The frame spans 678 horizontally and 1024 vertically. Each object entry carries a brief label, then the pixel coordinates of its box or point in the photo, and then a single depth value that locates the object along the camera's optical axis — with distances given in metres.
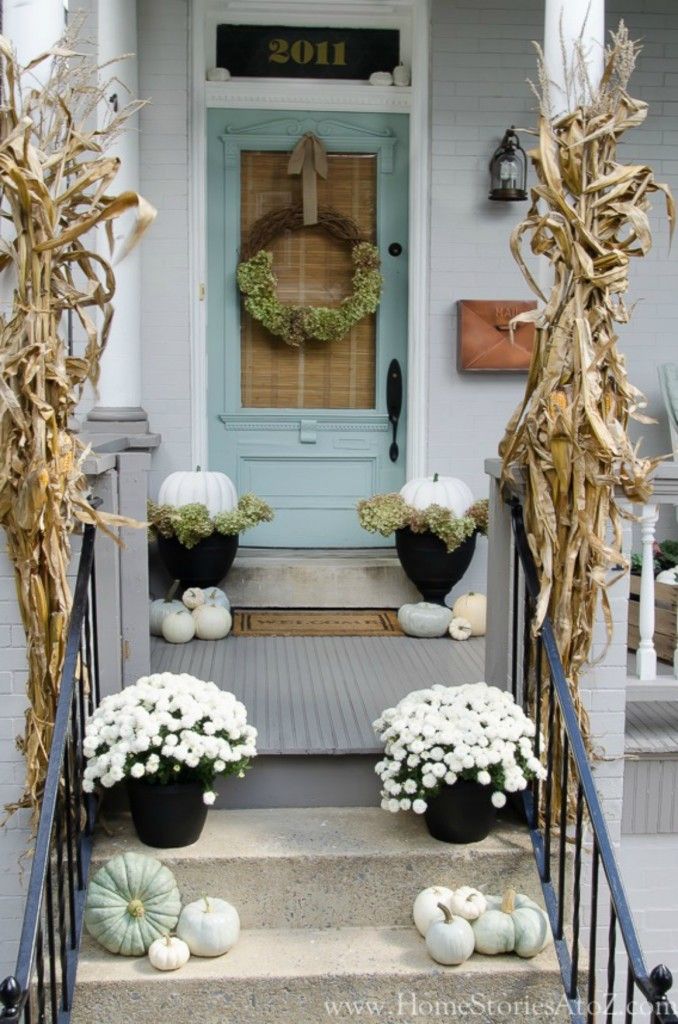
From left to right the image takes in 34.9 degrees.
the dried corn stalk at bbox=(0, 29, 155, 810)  2.84
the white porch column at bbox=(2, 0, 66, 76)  3.13
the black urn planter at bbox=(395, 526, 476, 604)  4.89
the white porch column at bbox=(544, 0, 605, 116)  3.36
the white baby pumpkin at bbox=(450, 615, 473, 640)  4.75
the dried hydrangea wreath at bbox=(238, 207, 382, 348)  5.29
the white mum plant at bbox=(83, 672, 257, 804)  3.01
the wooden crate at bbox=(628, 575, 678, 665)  3.99
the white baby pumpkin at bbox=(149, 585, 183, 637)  4.65
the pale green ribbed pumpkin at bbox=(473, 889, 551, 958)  2.90
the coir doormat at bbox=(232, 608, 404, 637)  4.77
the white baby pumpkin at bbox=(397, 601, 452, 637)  4.73
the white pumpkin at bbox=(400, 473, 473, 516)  4.95
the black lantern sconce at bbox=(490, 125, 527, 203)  5.10
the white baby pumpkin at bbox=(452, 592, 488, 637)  4.83
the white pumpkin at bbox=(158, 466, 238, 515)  4.92
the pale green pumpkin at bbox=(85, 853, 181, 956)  2.88
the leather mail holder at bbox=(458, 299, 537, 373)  5.24
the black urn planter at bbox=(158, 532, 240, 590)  4.85
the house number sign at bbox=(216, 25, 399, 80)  5.27
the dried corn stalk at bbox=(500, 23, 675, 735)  3.09
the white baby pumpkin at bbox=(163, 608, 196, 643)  4.56
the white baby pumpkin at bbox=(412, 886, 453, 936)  2.97
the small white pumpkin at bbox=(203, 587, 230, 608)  4.73
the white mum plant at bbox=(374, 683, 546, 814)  3.06
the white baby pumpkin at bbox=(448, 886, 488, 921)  2.93
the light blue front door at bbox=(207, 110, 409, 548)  5.35
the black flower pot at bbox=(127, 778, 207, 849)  3.08
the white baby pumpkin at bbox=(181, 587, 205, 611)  4.75
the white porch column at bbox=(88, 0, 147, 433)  4.75
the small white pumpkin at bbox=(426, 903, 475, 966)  2.84
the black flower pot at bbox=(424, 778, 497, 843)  3.12
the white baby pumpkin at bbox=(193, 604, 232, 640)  4.61
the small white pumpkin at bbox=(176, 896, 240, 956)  2.89
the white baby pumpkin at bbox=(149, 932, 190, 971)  2.81
